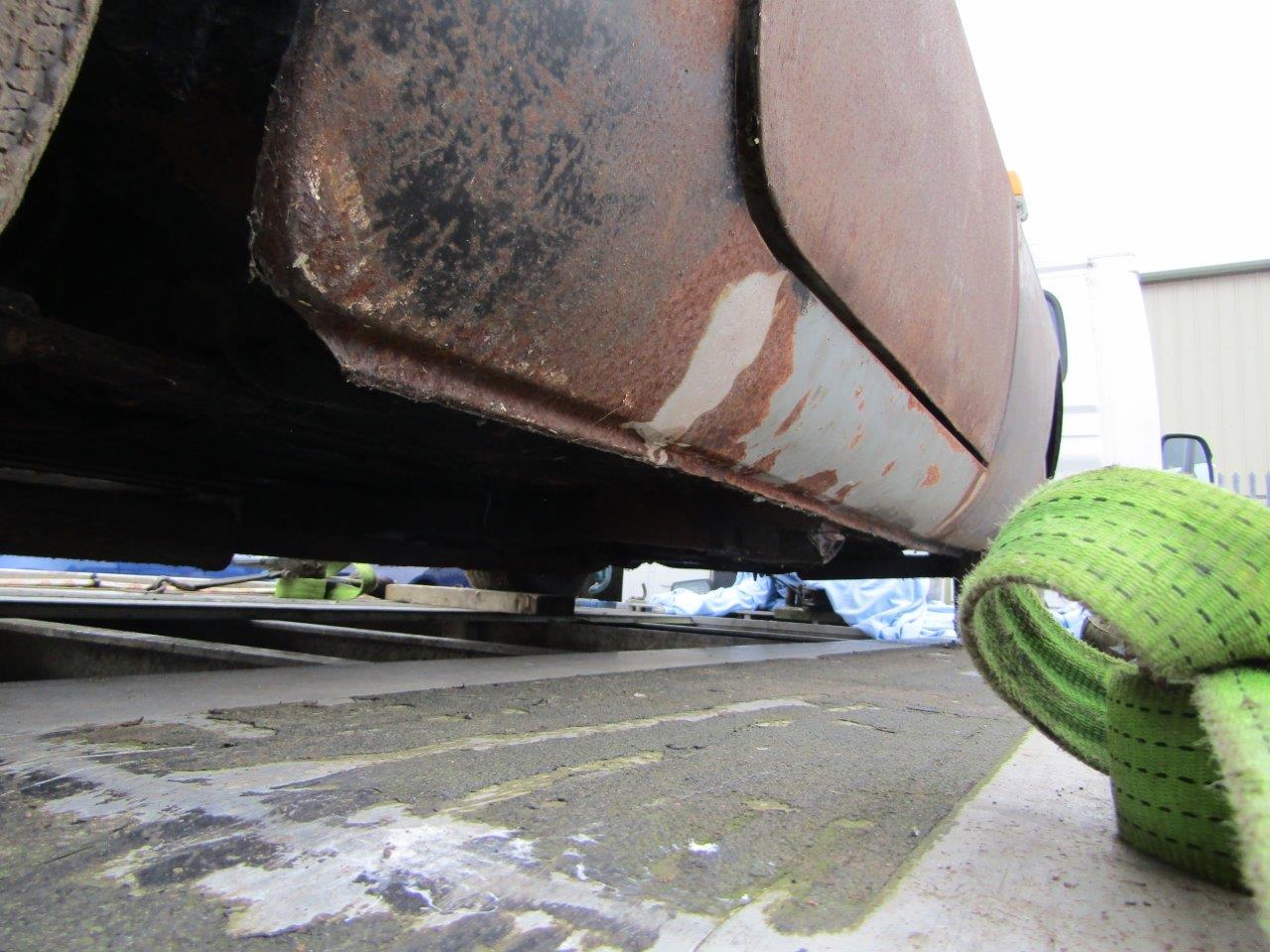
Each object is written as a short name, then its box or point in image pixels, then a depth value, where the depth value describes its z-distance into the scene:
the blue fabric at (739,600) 5.02
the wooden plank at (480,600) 3.29
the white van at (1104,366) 3.98
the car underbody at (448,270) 0.61
